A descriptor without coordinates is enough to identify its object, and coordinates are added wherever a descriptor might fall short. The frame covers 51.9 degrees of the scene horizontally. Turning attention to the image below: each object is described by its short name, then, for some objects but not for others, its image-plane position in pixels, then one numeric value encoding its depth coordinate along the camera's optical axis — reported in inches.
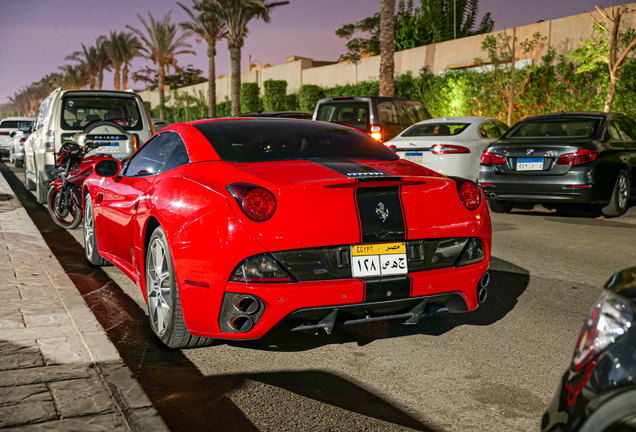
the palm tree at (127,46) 2436.0
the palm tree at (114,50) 2445.9
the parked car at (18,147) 928.9
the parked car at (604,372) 66.4
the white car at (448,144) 441.4
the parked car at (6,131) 1159.0
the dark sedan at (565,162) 366.6
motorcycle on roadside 368.5
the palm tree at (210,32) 1644.9
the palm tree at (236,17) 1380.4
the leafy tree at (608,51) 630.5
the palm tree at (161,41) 2030.0
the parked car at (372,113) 526.0
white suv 407.2
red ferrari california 136.9
